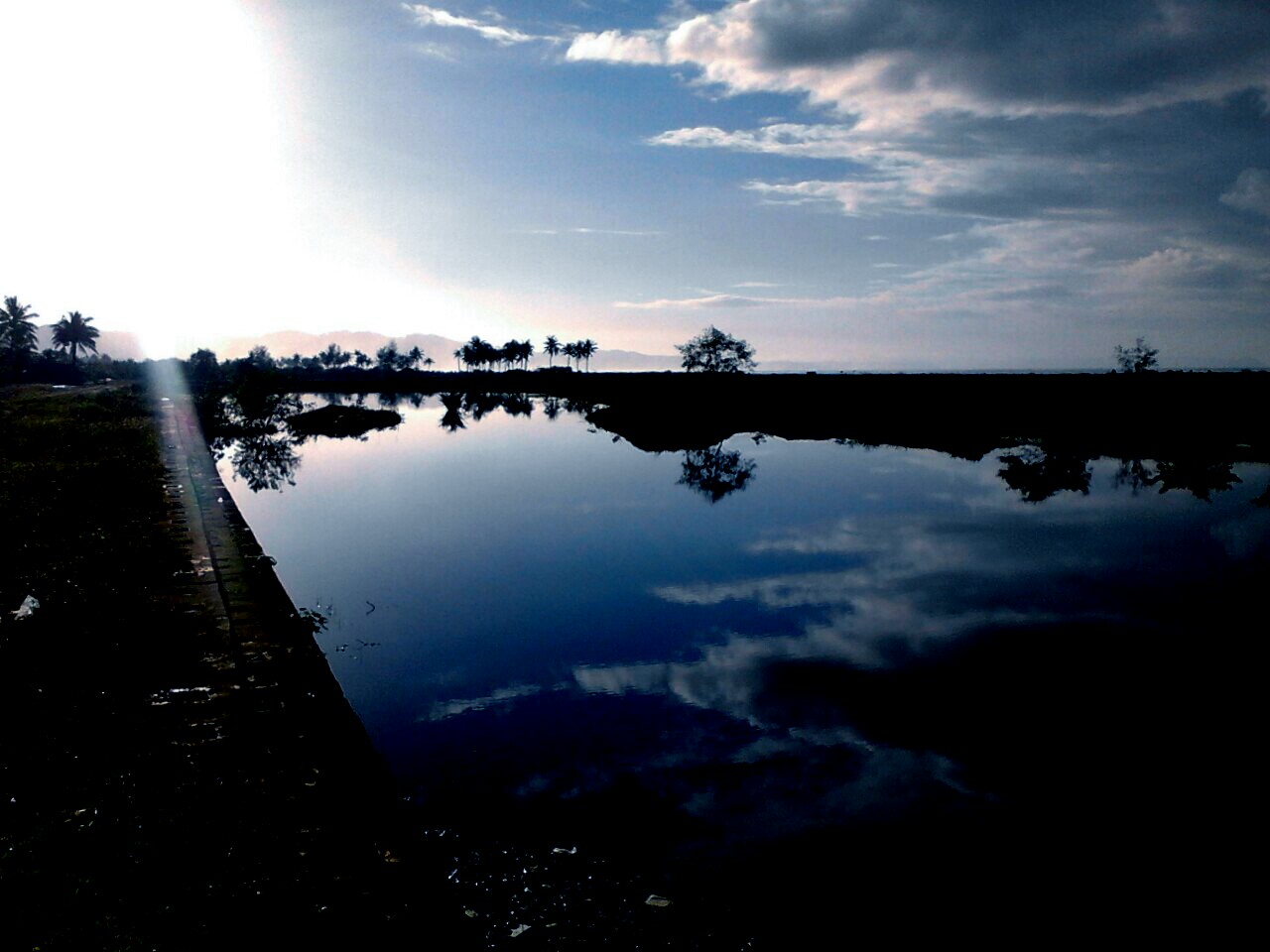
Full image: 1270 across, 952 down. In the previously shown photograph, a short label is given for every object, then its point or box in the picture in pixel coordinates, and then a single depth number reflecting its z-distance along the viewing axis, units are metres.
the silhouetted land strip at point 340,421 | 63.37
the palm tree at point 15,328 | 115.94
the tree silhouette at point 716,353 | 121.06
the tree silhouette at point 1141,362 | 95.81
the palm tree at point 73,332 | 143.50
